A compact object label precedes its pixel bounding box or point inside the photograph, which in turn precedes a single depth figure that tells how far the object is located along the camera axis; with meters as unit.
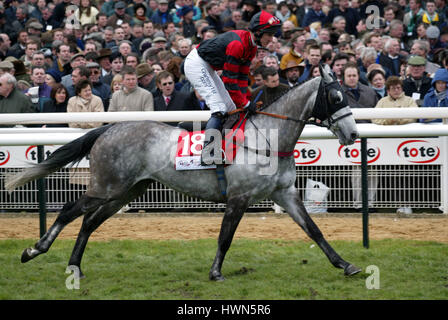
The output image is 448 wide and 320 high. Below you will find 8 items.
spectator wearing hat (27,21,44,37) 14.58
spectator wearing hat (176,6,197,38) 14.40
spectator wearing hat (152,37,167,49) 12.54
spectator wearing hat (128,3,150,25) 15.32
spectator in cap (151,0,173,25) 15.33
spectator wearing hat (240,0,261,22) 13.88
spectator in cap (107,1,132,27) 14.81
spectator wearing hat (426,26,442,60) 12.58
